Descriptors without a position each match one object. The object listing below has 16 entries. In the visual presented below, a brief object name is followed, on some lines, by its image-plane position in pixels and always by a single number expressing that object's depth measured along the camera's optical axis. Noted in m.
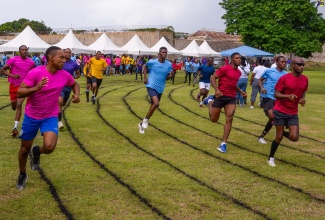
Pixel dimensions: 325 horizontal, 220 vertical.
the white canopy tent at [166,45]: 35.59
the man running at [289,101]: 7.32
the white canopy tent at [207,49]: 40.54
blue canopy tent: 29.91
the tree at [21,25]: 104.31
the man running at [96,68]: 14.78
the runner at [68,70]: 9.92
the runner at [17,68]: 9.51
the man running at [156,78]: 10.23
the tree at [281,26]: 46.81
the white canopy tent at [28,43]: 27.81
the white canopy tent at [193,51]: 37.66
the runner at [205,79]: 15.75
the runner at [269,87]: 9.30
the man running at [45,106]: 5.67
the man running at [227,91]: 8.51
